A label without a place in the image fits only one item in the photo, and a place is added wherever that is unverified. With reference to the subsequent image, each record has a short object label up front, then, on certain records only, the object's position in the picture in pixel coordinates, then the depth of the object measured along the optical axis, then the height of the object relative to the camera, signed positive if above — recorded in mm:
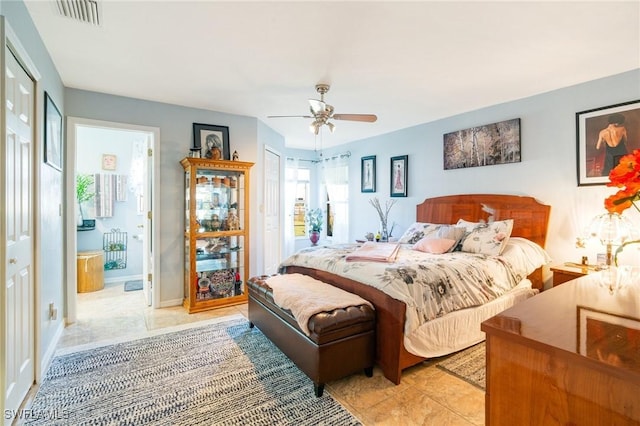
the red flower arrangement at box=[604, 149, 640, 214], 847 +82
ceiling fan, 2990 +970
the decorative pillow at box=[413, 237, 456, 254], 3338 -358
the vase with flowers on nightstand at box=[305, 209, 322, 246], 6613 -223
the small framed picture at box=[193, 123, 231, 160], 4000 +951
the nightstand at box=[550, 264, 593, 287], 2844 -555
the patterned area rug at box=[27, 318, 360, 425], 1867 -1207
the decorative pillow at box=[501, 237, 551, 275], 3131 -431
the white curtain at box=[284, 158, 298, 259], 6391 +330
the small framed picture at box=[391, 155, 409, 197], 4934 +606
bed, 2217 -673
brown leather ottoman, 2055 -914
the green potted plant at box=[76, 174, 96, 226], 4871 +361
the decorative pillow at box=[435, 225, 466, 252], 3525 -238
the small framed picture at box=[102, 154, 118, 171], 5184 +865
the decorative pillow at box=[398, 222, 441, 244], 3924 -256
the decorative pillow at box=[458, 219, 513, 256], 3218 -274
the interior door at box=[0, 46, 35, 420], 1738 -137
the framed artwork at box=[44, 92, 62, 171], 2514 +702
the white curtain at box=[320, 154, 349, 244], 6160 +429
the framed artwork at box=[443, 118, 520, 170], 3658 +844
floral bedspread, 2281 -530
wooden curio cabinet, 3729 -244
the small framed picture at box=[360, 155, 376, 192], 5512 +700
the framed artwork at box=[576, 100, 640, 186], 2840 +704
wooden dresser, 689 -373
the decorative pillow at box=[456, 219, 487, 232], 3595 -140
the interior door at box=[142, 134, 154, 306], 3914 -119
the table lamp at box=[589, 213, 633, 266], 2793 -172
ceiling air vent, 1949 +1320
